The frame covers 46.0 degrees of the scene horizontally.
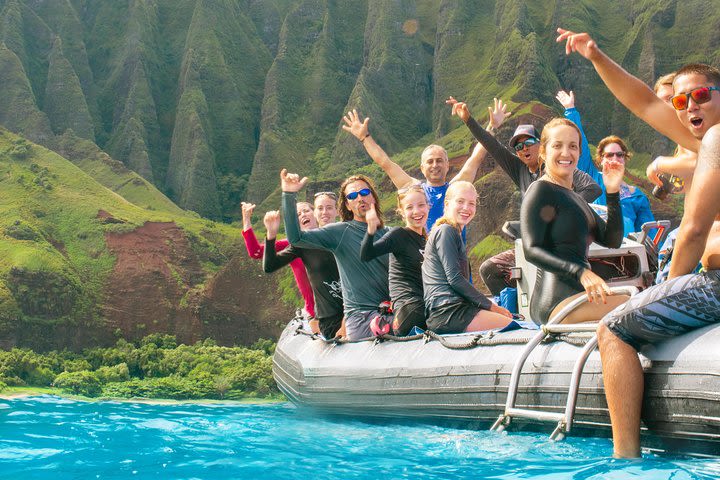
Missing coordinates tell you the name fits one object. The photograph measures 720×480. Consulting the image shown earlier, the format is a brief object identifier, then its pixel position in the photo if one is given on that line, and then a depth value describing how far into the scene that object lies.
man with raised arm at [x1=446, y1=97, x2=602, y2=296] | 7.22
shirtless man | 4.27
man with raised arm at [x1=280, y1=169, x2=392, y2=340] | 7.50
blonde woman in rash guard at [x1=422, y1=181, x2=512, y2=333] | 6.64
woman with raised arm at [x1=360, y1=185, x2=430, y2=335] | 7.00
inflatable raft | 4.68
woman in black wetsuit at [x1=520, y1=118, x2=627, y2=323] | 5.43
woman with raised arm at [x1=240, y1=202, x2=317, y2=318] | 8.73
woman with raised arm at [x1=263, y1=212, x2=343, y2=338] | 8.02
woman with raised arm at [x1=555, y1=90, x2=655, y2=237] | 8.08
